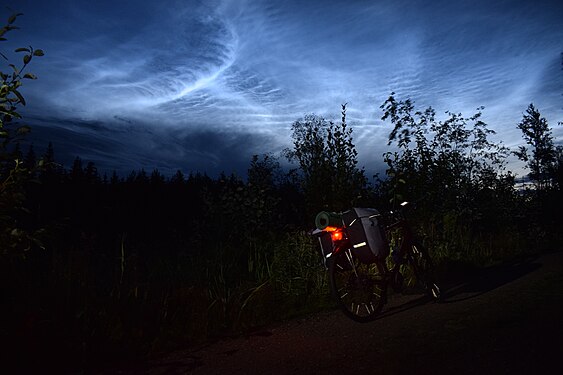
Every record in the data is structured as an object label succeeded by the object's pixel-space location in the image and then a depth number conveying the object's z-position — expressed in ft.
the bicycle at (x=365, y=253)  16.89
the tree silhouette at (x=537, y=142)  119.96
